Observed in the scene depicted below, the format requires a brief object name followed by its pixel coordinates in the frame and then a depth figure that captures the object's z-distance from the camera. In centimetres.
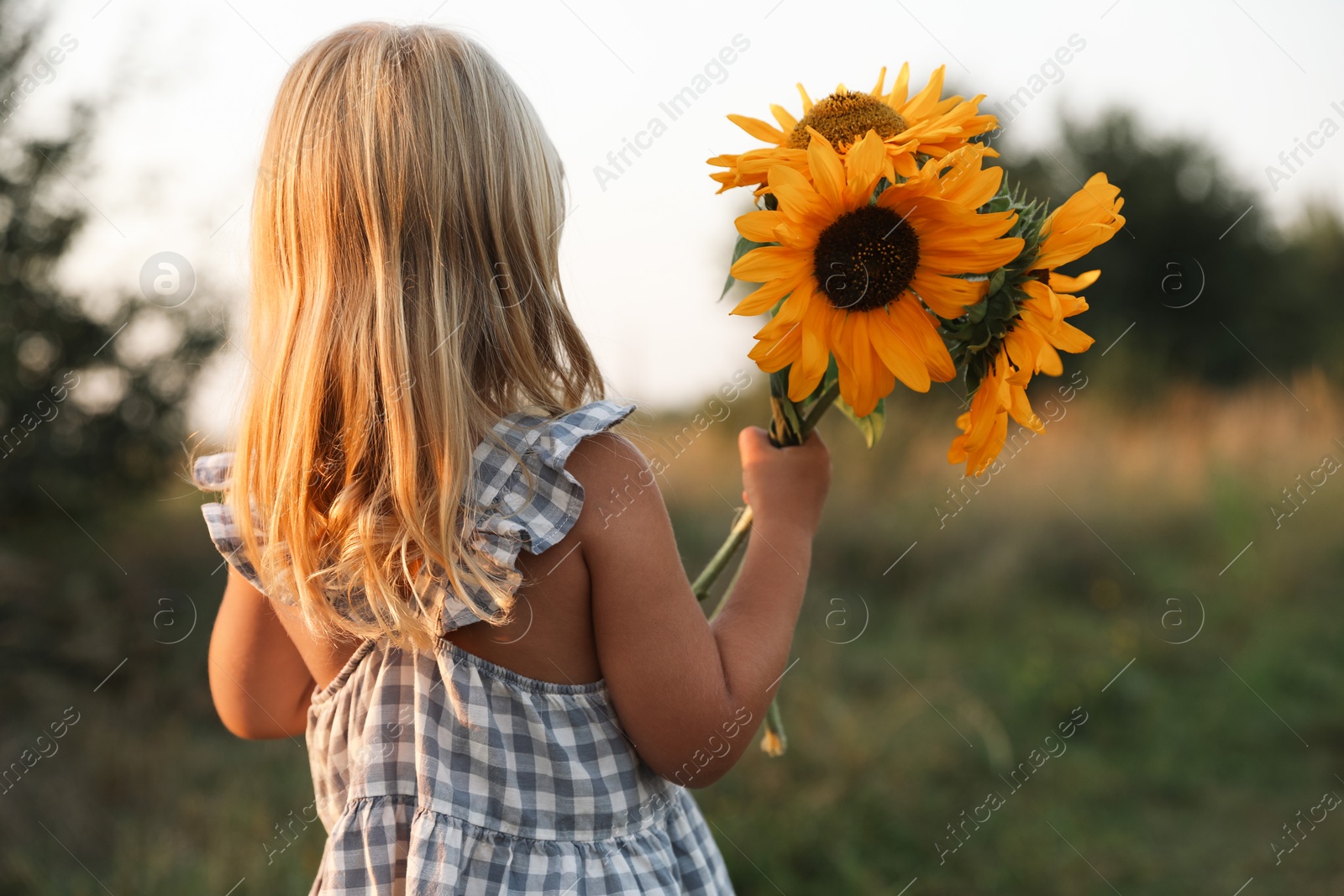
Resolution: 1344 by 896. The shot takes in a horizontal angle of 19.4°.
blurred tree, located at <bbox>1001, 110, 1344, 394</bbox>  1086
